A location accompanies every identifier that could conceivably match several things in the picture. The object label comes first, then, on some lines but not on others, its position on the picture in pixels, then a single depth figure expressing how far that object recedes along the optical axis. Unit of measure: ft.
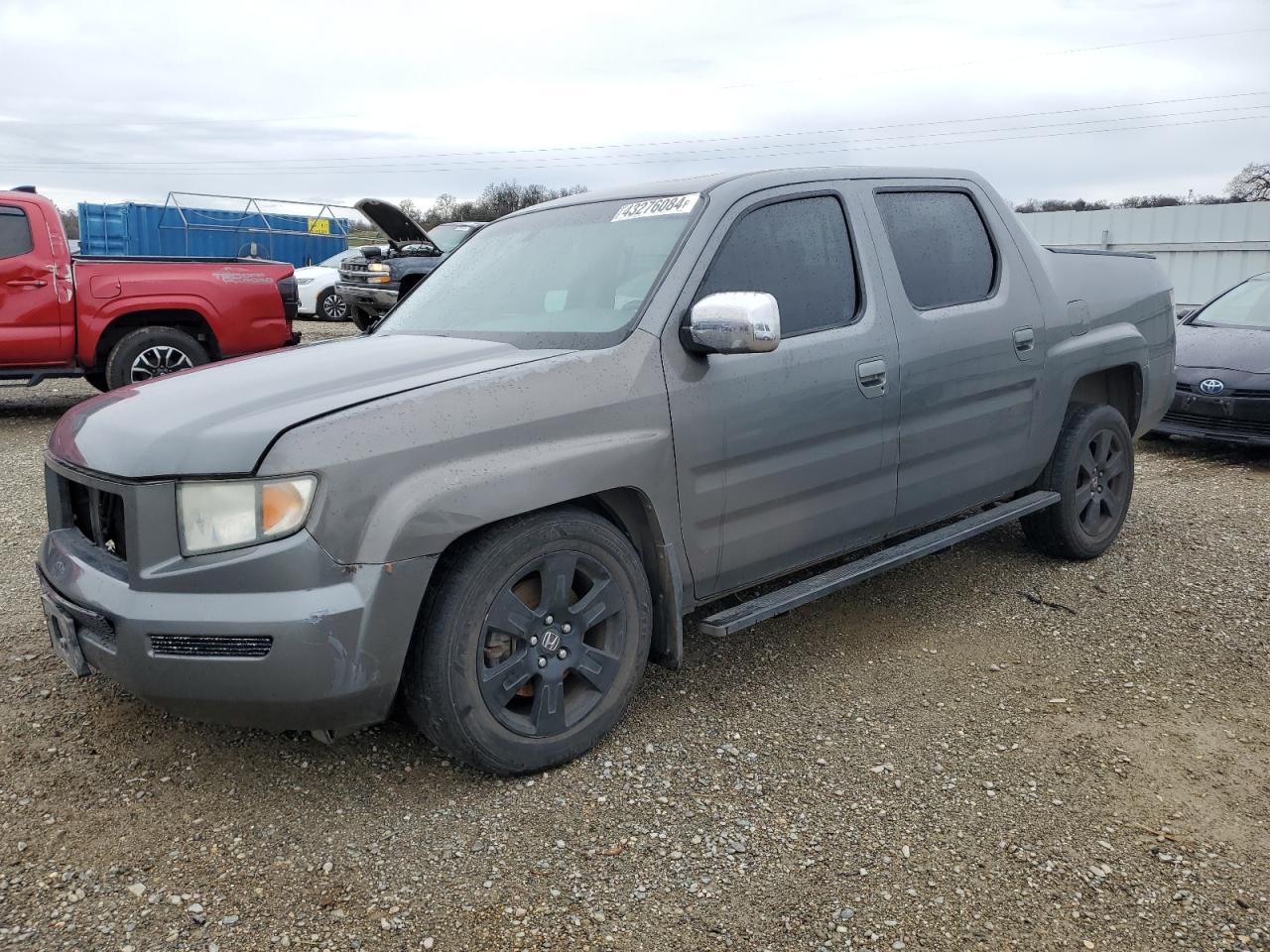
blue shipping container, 80.02
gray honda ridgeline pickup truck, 8.44
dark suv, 43.68
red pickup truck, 27.55
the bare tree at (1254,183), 147.43
